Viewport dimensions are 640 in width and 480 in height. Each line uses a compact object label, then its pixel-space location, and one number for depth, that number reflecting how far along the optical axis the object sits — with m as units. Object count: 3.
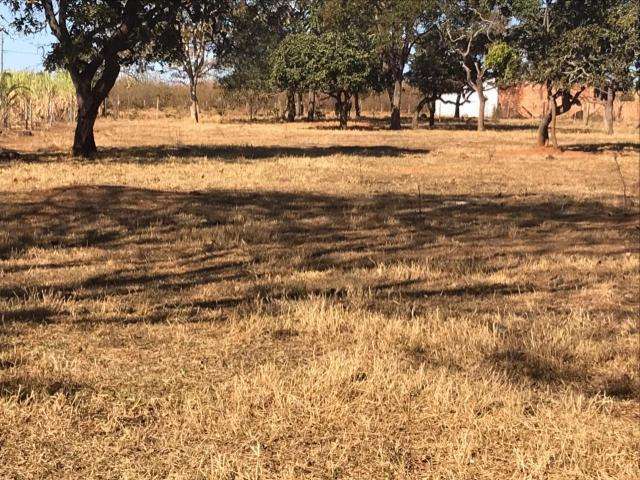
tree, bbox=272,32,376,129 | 40.78
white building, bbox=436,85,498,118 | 69.31
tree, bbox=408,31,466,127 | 44.70
